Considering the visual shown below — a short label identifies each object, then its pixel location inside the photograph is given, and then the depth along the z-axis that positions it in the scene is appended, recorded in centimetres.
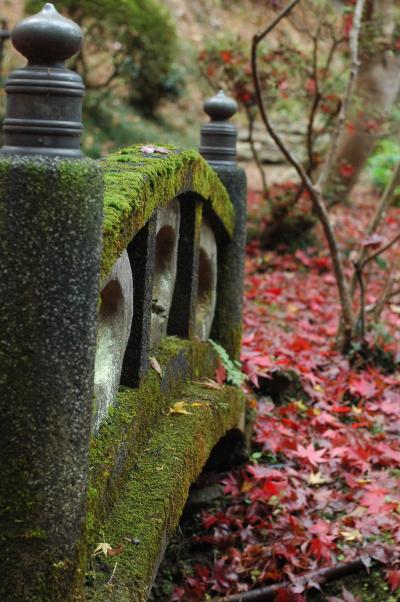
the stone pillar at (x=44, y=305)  166
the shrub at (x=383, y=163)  1332
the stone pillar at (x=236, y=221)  381
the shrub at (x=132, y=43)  1140
